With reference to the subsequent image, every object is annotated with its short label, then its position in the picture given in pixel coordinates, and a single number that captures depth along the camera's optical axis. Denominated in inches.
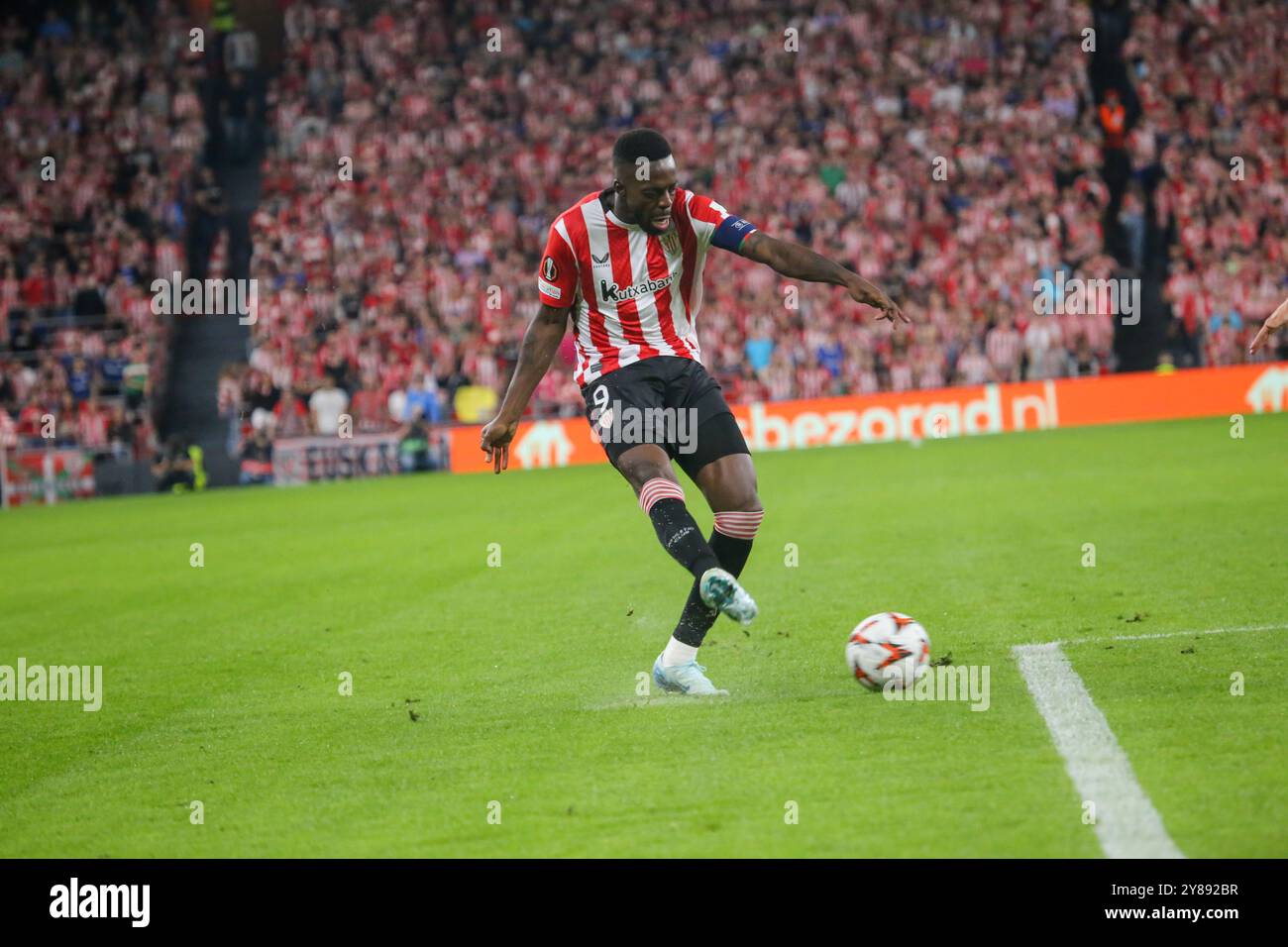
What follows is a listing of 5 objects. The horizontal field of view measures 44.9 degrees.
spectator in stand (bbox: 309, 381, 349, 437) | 1167.6
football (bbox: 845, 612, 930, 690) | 281.1
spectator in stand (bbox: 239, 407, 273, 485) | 1163.9
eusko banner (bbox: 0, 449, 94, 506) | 1147.3
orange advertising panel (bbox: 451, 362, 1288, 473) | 1056.2
